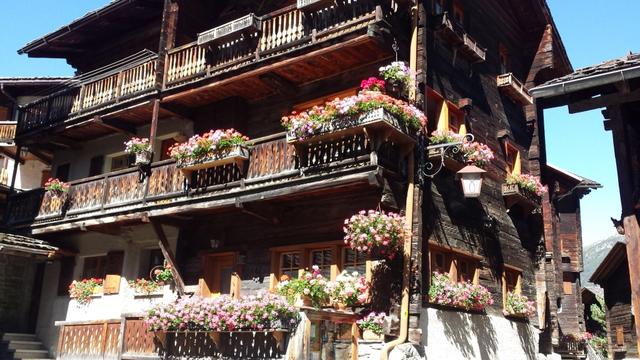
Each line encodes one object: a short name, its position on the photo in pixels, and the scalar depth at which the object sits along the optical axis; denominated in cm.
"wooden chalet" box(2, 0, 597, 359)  1289
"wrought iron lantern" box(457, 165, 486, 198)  1304
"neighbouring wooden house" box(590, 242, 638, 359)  1971
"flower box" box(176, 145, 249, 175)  1431
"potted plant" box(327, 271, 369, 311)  1274
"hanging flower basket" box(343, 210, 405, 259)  1216
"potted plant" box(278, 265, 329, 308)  1278
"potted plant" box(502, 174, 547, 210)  1739
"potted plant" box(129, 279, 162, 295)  1723
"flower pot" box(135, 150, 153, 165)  1653
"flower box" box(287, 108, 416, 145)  1202
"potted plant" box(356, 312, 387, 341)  1243
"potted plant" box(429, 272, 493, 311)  1343
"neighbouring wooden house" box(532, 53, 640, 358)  932
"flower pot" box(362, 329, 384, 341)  1242
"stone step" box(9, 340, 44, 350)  1872
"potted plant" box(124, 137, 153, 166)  1655
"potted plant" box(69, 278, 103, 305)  1883
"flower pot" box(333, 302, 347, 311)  1295
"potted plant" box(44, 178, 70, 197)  1853
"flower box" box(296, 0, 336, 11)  1391
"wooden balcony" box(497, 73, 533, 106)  1850
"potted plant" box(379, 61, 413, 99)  1338
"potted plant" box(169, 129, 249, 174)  1439
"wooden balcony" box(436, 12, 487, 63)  1520
